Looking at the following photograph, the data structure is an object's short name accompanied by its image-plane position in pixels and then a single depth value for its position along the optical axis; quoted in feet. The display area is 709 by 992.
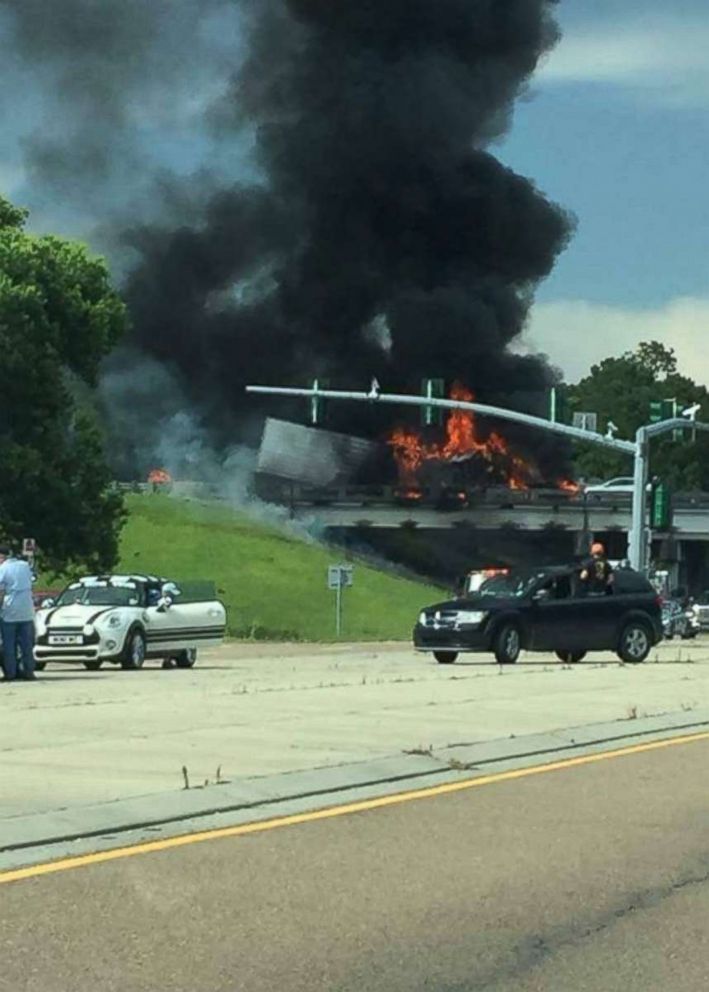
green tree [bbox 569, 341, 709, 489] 501.97
